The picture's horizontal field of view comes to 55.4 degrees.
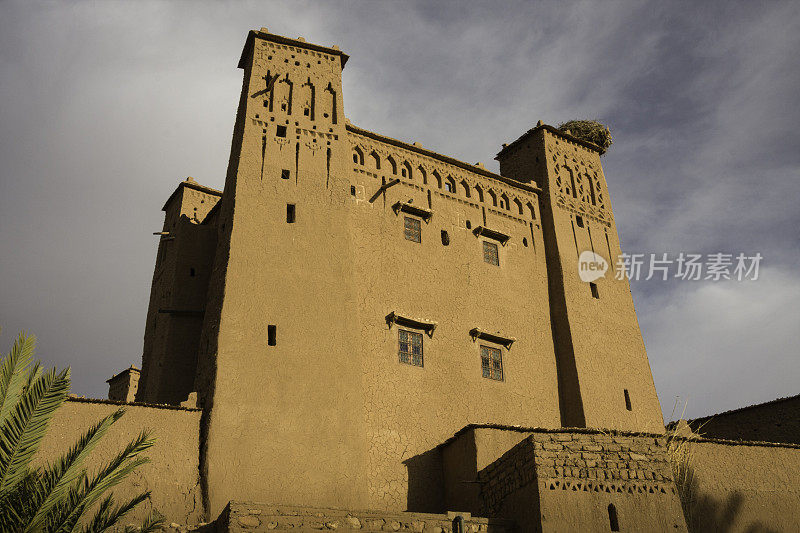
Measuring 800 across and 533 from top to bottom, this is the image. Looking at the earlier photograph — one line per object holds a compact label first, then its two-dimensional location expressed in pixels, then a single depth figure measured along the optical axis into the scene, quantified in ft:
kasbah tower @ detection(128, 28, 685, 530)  46.93
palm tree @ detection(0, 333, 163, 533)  28.30
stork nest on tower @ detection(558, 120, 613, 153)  79.61
